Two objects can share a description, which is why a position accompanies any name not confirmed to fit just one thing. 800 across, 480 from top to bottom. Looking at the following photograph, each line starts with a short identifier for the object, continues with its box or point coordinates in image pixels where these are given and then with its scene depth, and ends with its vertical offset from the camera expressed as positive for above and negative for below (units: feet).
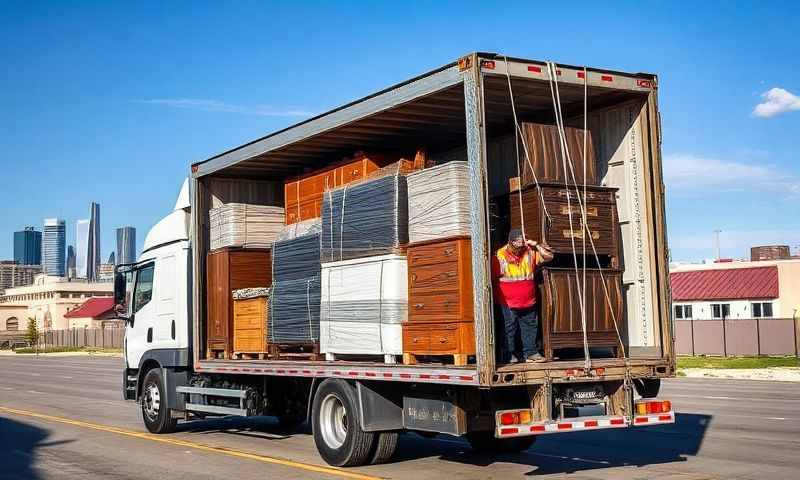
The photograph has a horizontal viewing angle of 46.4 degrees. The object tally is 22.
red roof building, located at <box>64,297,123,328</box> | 326.65 +5.45
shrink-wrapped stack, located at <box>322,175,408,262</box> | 34.07 +3.90
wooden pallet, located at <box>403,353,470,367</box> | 29.94 -1.30
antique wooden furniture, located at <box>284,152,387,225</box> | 38.58 +6.12
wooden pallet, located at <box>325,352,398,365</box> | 33.30 -1.34
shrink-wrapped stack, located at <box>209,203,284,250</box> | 45.47 +4.93
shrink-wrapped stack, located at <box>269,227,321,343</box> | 38.73 +1.42
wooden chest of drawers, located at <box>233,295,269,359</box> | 42.55 -0.06
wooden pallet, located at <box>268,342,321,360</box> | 38.70 -1.20
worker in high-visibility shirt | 30.68 +0.99
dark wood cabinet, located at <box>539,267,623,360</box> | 30.76 +0.27
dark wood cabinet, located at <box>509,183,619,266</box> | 31.14 +3.39
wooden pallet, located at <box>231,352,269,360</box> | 43.94 -1.46
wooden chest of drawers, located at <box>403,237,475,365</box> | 30.12 +0.63
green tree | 287.07 -0.78
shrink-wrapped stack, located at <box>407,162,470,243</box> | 31.24 +4.02
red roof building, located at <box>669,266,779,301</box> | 167.12 +5.22
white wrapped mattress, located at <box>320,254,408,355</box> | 33.27 +0.61
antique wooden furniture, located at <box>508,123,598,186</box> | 31.99 +5.58
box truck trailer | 29.22 +0.43
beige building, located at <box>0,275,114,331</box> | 383.82 +11.86
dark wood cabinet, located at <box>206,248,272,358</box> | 45.09 +2.13
